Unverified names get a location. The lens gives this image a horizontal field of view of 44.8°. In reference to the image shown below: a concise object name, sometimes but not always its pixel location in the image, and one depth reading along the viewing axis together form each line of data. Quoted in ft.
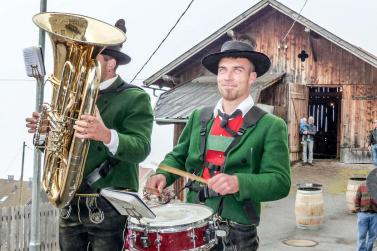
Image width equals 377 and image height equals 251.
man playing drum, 10.09
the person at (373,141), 49.29
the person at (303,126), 55.36
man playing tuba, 11.53
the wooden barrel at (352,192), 32.83
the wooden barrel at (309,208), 30.60
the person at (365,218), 23.57
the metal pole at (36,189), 14.64
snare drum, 9.45
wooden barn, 53.83
